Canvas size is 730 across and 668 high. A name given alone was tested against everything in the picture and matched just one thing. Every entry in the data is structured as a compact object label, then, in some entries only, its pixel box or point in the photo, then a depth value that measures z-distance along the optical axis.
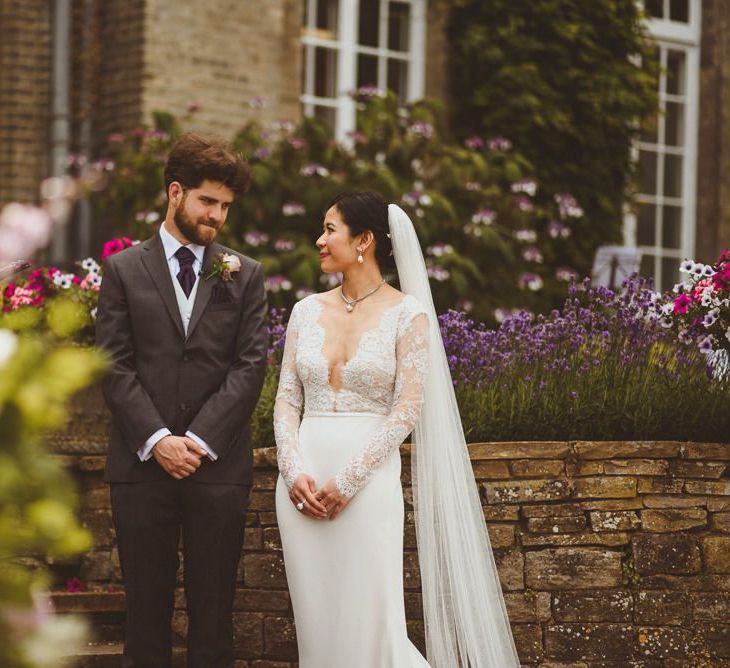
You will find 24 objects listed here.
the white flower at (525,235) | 19.00
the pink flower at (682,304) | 11.14
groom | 8.20
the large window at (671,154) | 24.21
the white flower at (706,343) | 11.12
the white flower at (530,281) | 18.53
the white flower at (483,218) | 18.52
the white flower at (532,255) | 18.87
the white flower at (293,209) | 17.11
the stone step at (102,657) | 10.39
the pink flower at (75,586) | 11.60
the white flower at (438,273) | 17.49
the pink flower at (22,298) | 11.75
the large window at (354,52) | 20.63
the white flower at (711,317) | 10.98
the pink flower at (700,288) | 11.10
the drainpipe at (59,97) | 18.49
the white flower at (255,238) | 16.88
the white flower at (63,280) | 12.15
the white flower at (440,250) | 17.67
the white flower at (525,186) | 19.03
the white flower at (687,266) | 11.21
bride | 8.42
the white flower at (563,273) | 20.07
